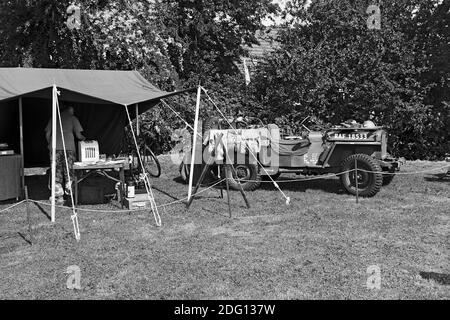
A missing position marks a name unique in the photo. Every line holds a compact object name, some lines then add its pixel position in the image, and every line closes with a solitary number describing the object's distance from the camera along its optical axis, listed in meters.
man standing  7.76
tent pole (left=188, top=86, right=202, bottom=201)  7.34
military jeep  7.77
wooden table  7.49
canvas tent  7.36
